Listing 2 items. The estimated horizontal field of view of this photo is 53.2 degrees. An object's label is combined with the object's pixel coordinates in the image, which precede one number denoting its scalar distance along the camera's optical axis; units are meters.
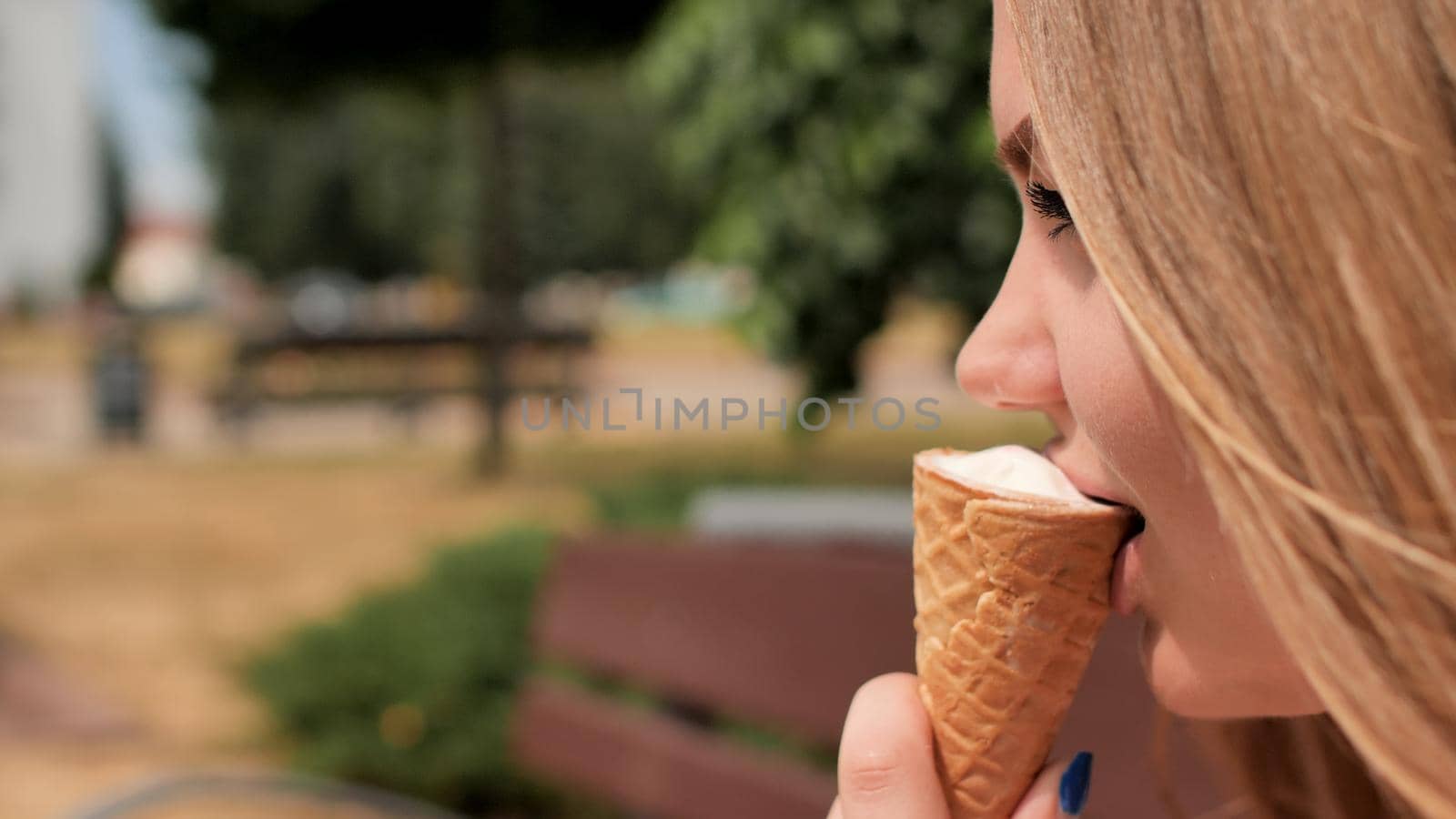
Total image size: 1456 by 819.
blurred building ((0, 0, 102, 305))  40.50
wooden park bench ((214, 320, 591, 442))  10.15
